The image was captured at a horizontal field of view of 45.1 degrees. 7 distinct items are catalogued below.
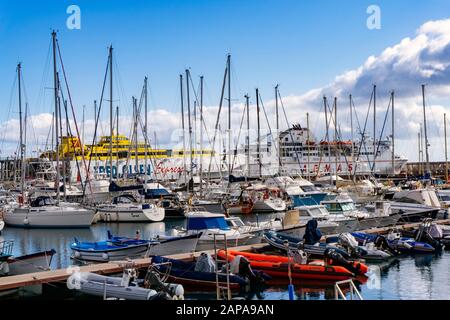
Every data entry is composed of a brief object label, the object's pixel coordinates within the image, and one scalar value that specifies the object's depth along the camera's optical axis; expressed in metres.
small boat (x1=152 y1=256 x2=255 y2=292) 19.09
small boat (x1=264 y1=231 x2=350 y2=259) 23.66
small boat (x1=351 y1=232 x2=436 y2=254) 26.38
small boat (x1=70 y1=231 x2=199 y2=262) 23.64
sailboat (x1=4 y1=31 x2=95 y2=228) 39.19
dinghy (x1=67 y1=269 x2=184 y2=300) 16.00
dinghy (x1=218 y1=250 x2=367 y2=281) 20.14
